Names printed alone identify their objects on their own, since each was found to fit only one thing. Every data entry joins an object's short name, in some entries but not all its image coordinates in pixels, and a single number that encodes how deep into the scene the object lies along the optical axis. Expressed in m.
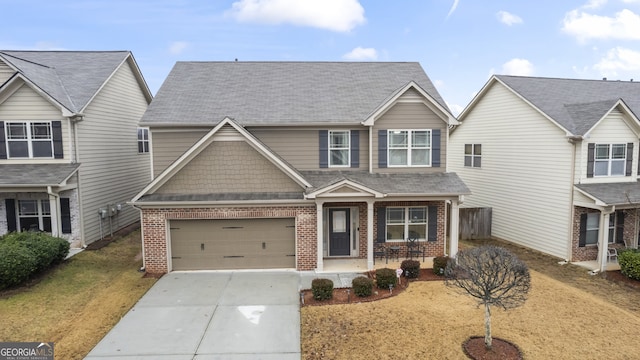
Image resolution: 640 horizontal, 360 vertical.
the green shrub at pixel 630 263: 14.41
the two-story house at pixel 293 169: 14.70
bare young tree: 9.02
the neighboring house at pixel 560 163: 16.38
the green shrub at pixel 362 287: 12.31
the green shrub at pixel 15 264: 12.34
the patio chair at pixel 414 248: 16.27
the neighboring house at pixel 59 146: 16.62
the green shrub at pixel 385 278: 12.92
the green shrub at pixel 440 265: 14.29
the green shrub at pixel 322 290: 11.96
